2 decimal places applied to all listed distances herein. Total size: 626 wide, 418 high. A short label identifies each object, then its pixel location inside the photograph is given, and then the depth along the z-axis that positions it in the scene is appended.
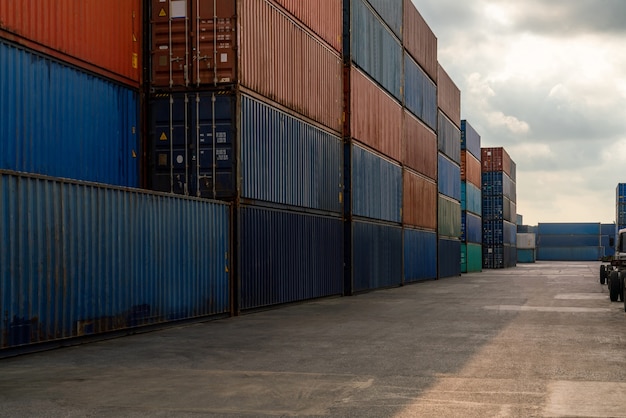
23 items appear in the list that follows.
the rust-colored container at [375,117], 28.59
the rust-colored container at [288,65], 20.03
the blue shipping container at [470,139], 60.22
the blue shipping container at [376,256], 28.94
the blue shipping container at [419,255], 38.03
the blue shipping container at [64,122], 14.97
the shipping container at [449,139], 48.06
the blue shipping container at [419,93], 38.47
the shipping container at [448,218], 47.19
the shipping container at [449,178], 47.53
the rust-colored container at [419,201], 37.69
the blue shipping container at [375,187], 28.81
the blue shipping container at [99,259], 12.07
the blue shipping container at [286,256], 19.77
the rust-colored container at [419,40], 38.56
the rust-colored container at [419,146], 38.03
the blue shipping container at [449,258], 46.78
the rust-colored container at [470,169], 60.41
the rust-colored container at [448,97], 48.38
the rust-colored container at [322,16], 23.27
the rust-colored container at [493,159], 75.69
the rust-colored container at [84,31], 15.30
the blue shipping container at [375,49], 29.08
